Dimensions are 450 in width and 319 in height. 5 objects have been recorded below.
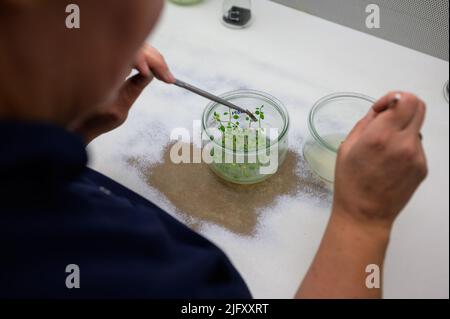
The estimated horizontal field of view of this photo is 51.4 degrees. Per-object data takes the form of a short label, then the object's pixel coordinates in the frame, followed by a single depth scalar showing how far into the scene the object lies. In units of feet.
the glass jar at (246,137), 2.74
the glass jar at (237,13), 3.53
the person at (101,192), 1.25
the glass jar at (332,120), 2.84
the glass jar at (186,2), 3.68
